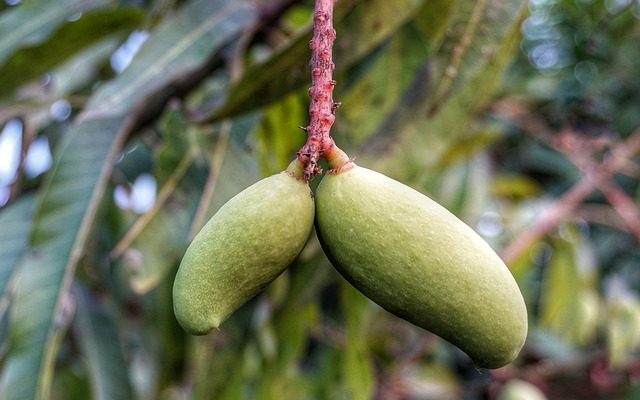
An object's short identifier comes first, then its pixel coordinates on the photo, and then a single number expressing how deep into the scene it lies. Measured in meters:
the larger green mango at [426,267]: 0.36
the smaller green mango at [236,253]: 0.37
